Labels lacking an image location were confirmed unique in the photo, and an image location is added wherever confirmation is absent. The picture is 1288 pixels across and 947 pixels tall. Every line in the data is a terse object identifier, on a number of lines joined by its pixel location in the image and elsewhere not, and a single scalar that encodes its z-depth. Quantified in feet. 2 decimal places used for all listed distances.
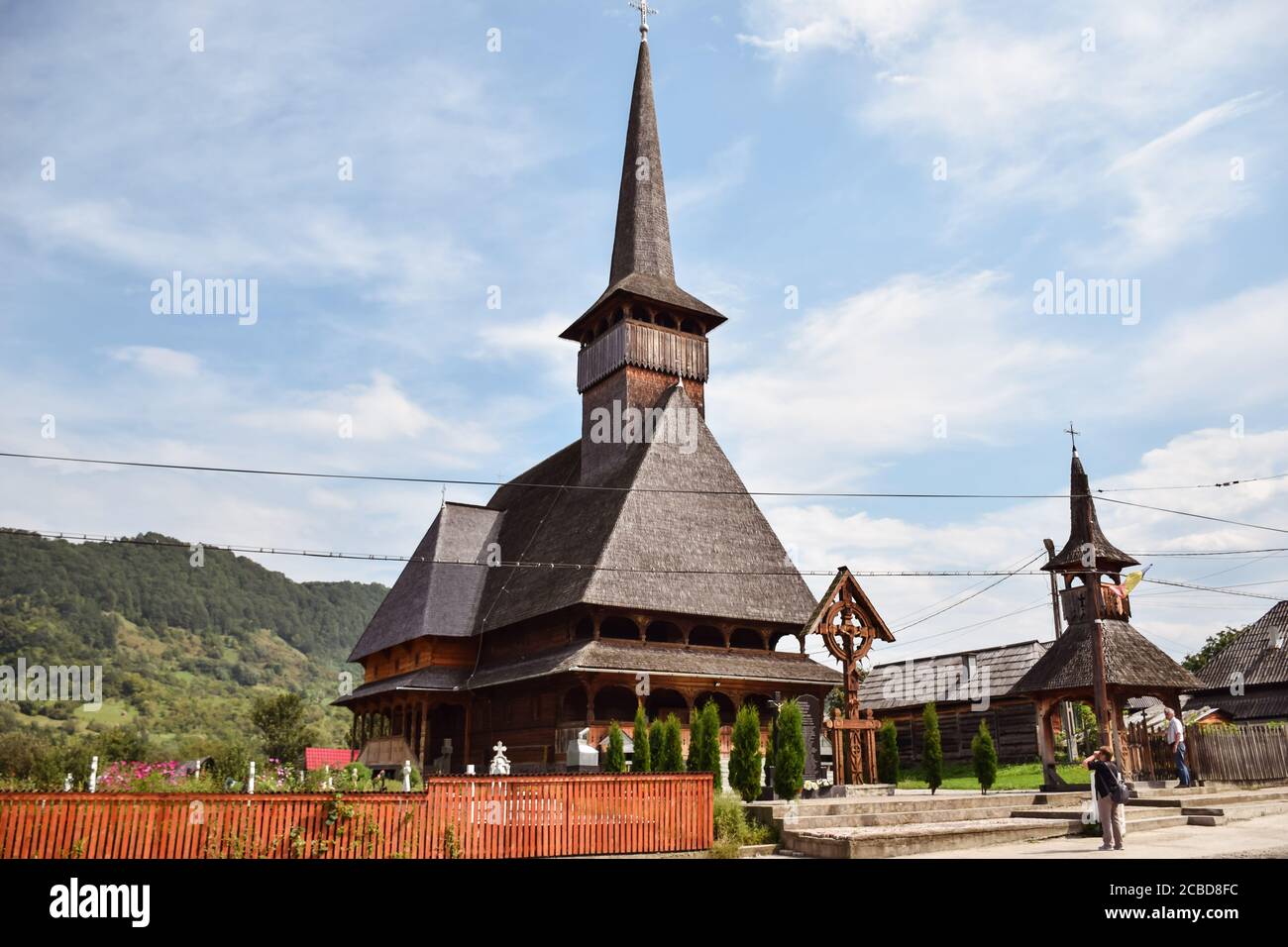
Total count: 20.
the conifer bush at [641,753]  73.77
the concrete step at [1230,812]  61.46
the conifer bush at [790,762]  65.46
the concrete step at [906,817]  59.72
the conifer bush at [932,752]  84.28
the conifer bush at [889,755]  80.79
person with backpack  47.96
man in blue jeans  75.25
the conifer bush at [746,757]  65.82
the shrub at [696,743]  70.28
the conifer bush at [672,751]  71.97
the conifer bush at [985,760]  87.66
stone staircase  50.52
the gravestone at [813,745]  97.86
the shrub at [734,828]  55.11
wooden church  97.96
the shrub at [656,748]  73.56
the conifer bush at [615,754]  79.51
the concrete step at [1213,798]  66.81
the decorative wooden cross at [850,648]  74.33
